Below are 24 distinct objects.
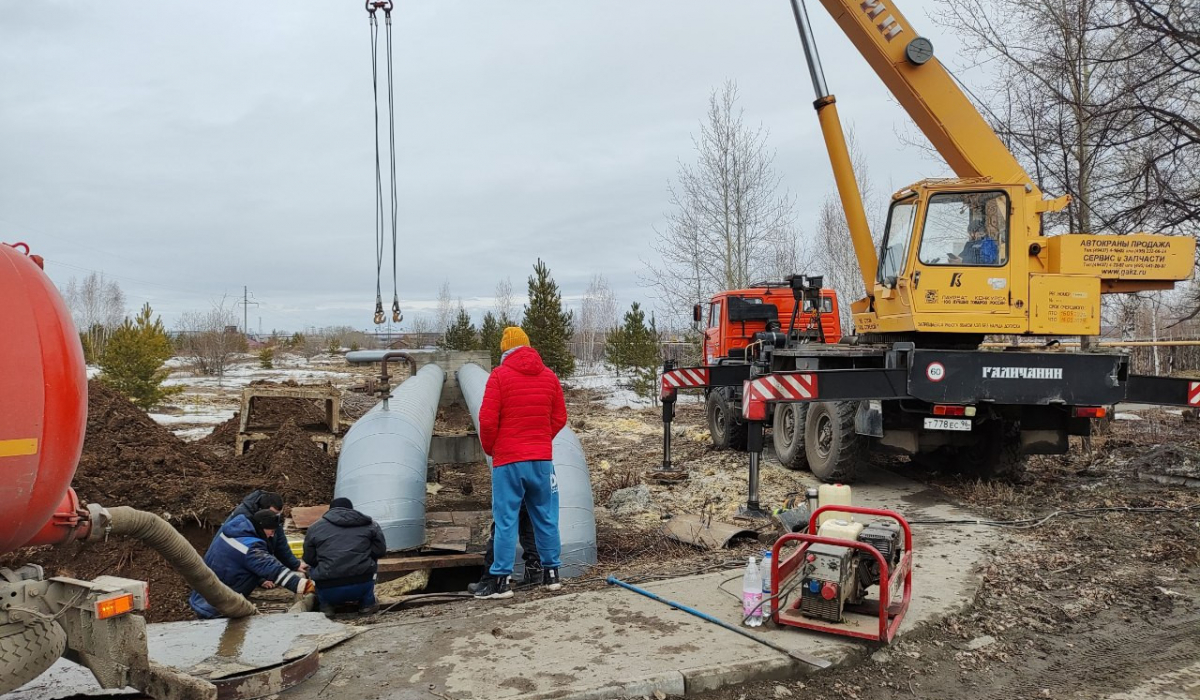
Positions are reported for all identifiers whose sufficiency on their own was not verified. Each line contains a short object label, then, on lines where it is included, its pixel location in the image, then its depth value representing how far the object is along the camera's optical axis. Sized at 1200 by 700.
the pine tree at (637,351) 26.53
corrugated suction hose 3.41
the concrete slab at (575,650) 3.62
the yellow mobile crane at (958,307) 7.22
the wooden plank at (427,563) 6.45
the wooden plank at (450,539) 6.79
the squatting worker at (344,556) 5.43
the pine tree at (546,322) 27.92
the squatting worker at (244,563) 5.43
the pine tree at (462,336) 36.88
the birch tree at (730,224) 27.41
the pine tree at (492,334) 33.78
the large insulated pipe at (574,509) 6.17
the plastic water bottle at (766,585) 4.39
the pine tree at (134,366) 17.34
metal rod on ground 3.88
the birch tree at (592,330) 58.59
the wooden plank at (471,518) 8.27
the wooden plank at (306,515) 7.55
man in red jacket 5.48
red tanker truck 2.58
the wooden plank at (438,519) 7.99
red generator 4.08
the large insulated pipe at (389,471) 6.64
